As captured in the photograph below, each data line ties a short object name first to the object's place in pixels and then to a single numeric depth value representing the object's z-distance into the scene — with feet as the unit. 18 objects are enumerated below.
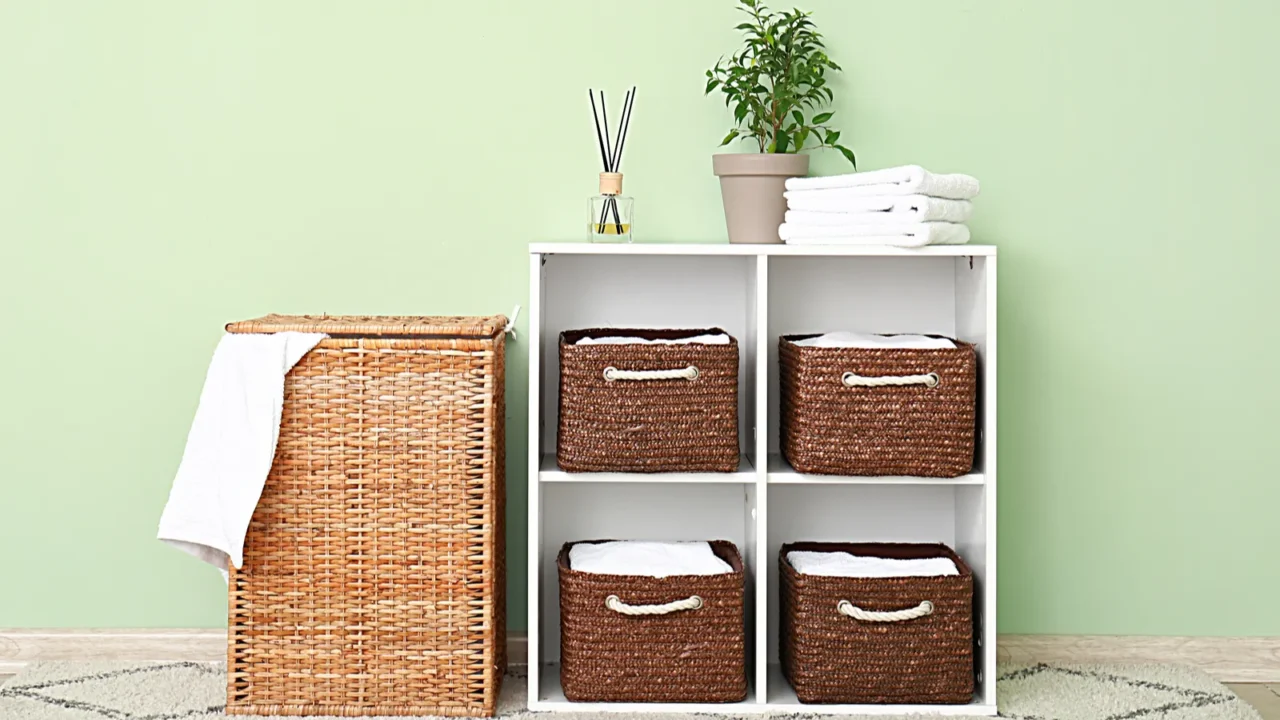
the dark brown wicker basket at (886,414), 6.66
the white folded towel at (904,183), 6.55
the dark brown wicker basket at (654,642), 6.70
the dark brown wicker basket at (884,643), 6.73
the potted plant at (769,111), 7.11
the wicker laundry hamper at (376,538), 6.61
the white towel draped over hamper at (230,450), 6.43
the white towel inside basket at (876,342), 6.77
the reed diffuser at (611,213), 7.23
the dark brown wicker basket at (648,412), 6.66
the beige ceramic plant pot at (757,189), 7.10
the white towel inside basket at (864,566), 6.93
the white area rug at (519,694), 6.82
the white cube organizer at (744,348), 7.63
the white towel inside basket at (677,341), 6.72
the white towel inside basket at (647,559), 6.84
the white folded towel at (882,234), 6.61
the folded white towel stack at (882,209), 6.59
